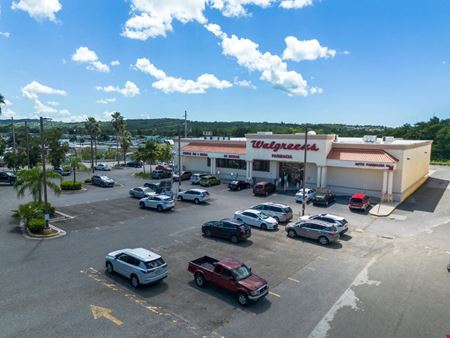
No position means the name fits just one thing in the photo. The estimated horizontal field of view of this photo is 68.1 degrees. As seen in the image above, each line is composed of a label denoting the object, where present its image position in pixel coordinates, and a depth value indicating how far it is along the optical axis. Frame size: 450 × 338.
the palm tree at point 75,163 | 46.72
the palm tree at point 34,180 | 29.08
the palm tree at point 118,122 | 73.81
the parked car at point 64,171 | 58.72
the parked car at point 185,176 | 54.62
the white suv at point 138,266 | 16.55
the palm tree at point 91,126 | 71.25
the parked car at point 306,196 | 38.47
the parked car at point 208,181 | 48.91
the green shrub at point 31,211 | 27.33
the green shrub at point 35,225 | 25.11
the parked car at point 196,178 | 50.66
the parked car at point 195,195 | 37.59
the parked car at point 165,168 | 61.91
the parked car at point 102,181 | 48.22
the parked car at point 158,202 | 33.56
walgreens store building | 39.75
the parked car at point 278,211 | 29.80
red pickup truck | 15.12
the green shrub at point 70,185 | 45.25
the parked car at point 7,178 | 49.91
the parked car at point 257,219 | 27.52
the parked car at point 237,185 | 46.06
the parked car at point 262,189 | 42.28
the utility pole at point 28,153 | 53.94
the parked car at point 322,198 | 36.72
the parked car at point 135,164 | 75.25
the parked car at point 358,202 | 34.22
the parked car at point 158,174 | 55.90
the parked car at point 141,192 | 39.12
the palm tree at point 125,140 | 74.25
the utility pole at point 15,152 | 57.88
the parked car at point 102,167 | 67.25
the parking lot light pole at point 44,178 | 25.24
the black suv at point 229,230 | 24.14
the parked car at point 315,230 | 24.05
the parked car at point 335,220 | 25.94
